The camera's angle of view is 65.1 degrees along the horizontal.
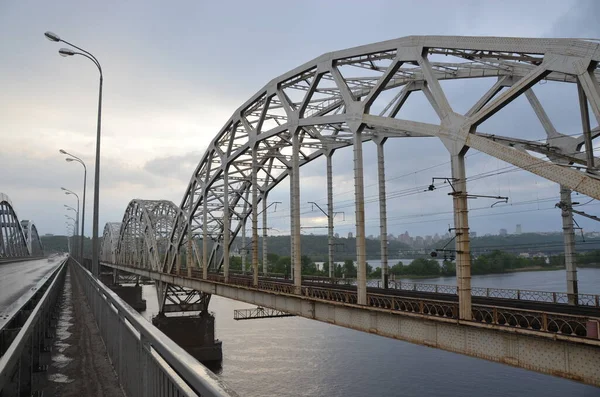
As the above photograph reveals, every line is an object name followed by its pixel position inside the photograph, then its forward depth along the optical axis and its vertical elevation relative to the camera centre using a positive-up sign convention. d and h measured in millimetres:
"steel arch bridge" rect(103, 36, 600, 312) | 16531 +7660
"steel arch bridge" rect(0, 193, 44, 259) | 87062 +4259
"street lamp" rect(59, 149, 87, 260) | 36719 +6829
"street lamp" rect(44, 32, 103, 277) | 22750 +3050
